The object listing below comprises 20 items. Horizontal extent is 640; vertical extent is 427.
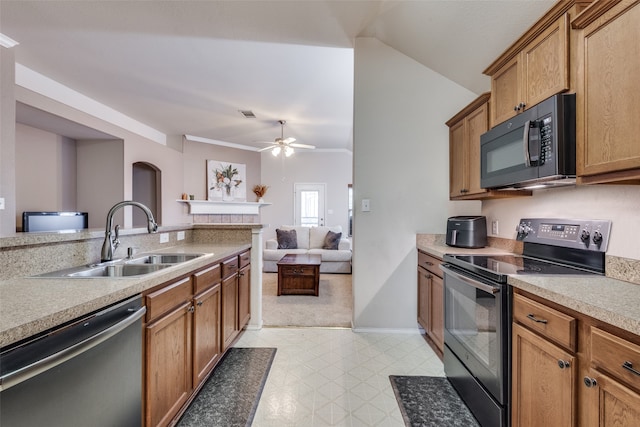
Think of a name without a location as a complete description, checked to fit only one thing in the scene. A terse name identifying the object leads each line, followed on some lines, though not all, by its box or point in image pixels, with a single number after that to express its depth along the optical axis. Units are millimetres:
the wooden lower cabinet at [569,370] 838
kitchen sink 1416
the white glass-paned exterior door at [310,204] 7184
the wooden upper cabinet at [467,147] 2191
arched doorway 5500
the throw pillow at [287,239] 5757
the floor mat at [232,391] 1571
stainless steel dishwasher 726
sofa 5223
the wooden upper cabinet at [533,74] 1385
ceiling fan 4684
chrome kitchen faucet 1615
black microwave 1360
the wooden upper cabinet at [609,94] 1048
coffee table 3893
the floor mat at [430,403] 1573
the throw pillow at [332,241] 5542
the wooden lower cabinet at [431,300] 2168
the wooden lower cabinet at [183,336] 1259
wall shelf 5992
